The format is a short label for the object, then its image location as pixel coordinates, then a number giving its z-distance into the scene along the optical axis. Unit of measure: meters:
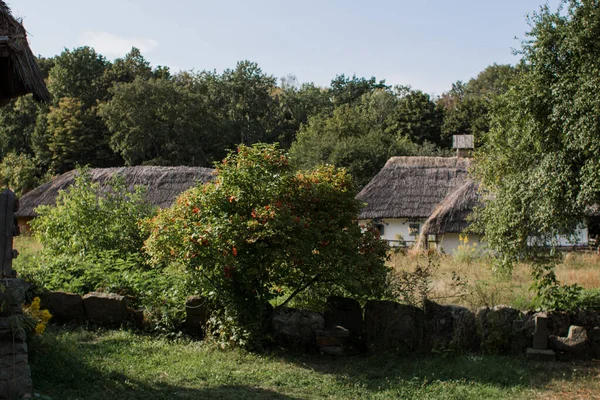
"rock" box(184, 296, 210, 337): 9.80
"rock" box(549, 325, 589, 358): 8.61
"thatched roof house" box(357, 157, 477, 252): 28.22
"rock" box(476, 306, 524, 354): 8.84
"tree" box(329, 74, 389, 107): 57.22
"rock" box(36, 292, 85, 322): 10.34
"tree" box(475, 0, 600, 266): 9.12
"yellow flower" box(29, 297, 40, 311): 8.34
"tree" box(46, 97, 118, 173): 41.12
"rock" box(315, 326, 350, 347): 9.27
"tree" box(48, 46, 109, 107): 43.88
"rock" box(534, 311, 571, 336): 8.93
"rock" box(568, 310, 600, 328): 8.88
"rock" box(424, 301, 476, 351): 8.97
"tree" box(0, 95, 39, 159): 44.75
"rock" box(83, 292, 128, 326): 10.20
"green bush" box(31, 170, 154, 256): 12.91
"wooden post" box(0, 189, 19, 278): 6.18
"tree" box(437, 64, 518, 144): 41.72
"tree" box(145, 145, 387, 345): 8.97
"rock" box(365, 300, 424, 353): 9.19
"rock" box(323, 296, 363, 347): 9.62
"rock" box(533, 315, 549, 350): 8.68
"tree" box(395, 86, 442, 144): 46.19
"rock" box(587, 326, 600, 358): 8.66
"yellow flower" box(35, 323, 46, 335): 7.64
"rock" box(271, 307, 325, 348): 9.38
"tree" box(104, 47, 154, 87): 44.62
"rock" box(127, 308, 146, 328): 10.18
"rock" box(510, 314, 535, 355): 8.81
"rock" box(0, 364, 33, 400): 5.88
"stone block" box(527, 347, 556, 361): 8.54
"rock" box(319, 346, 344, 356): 9.22
